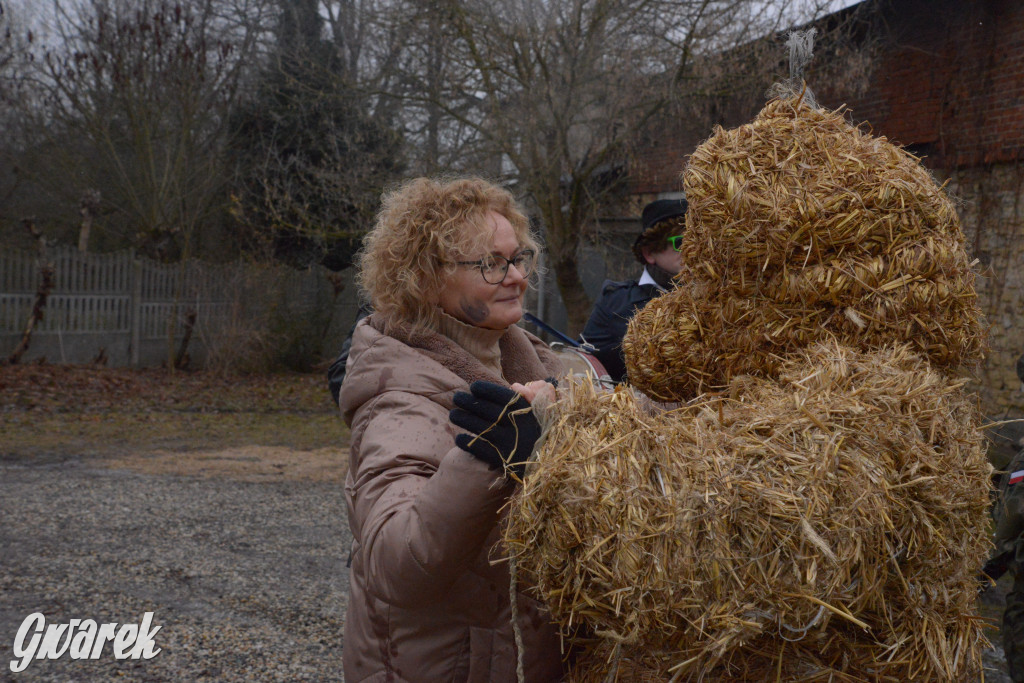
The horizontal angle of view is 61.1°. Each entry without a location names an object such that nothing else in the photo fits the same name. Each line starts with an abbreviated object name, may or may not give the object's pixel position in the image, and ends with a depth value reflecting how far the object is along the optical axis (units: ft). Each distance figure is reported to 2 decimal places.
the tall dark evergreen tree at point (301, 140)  45.06
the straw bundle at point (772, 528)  4.08
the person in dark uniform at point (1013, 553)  9.18
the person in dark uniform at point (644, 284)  12.63
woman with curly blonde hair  5.02
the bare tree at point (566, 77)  35.91
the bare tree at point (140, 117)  52.90
